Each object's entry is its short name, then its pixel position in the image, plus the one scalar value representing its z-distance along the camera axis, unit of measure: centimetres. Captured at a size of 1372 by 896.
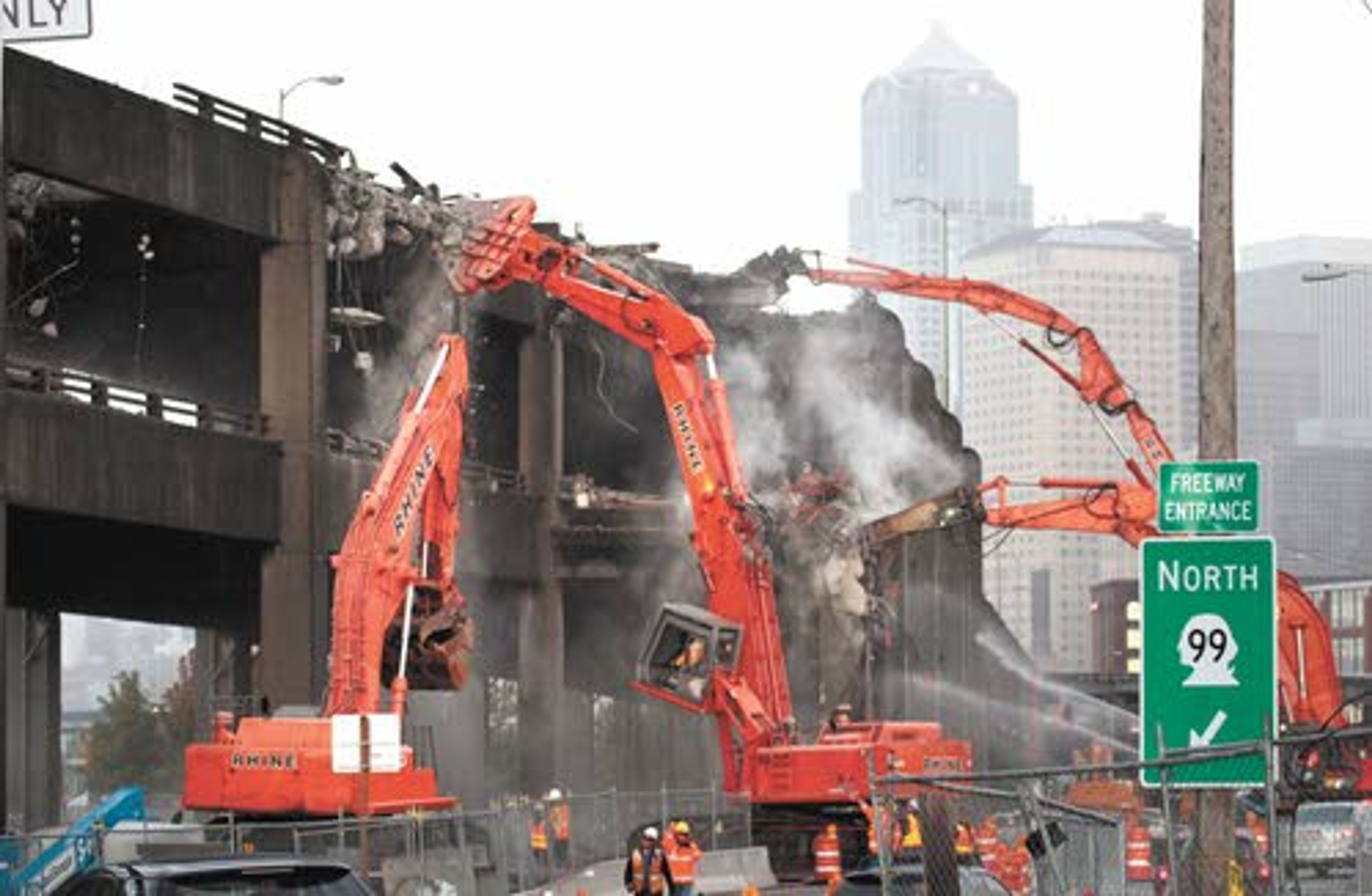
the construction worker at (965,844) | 2362
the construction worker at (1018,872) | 3291
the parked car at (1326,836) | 4044
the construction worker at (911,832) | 3148
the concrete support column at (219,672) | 6956
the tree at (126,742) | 14275
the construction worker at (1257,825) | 3756
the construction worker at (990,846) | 3247
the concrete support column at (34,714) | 7144
